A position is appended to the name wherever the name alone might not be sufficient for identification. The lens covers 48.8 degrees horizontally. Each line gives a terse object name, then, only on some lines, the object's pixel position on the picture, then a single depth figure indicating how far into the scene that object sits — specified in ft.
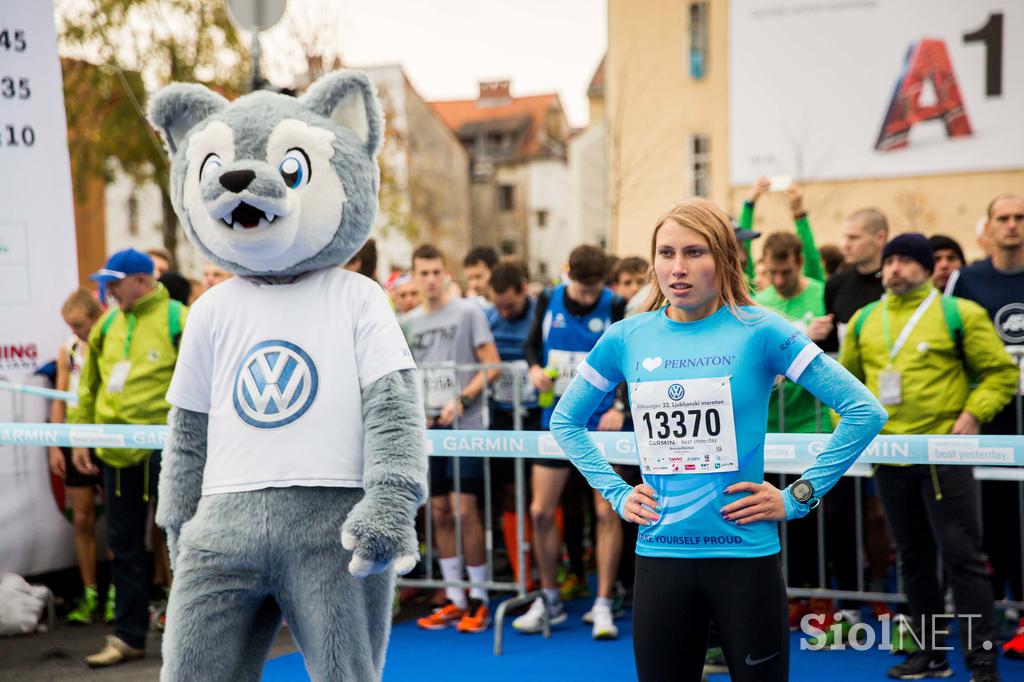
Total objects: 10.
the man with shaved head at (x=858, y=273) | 21.90
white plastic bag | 22.89
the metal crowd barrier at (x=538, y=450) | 16.20
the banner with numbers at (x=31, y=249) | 24.09
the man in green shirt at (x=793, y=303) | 21.91
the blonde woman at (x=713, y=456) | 10.50
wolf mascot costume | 10.80
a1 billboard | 92.22
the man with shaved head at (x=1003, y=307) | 19.90
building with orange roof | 187.01
